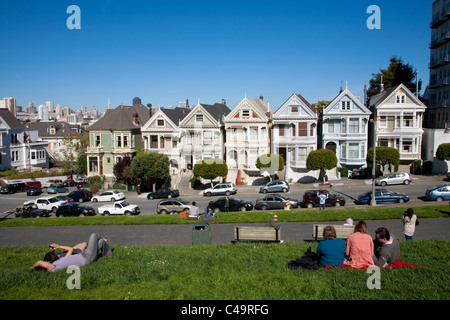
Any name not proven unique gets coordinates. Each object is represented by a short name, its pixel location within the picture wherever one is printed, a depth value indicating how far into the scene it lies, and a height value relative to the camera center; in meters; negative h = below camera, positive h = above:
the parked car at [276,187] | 43.28 -4.28
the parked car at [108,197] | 45.47 -5.37
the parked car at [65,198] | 42.19 -5.10
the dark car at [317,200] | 33.53 -4.48
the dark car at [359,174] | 48.25 -3.31
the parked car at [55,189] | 52.56 -5.16
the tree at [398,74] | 69.12 +12.62
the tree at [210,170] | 48.62 -2.61
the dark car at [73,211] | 35.66 -5.46
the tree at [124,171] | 52.88 -2.88
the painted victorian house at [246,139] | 52.41 +1.25
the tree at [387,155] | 45.38 -0.99
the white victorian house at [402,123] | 48.88 +2.96
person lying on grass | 11.82 -3.36
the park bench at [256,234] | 16.06 -3.49
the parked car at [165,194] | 45.72 -5.17
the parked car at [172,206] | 33.28 -4.81
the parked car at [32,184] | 56.38 -4.75
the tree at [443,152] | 44.75 -0.69
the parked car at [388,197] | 32.38 -4.14
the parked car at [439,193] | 32.08 -3.86
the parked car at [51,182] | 58.56 -4.74
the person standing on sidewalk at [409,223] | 16.30 -3.16
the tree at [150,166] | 50.03 -2.11
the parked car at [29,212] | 35.59 -5.60
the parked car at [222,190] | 44.15 -4.62
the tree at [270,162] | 49.22 -1.75
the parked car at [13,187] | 54.59 -5.08
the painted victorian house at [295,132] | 50.72 +2.04
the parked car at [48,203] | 39.99 -5.37
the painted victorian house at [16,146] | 67.38 +0.90
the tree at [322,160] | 45.78 -1.46
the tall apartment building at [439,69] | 51.58 +10.67
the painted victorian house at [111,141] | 58.50 +1.39
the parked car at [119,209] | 35.91 -5.40
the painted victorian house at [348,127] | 49.34 +2.48
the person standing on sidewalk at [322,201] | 30.56 -4.13
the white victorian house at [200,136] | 54.59 +1.76
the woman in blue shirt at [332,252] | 11.18 -2.96
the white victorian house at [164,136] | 56.16 +1.87
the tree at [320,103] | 83.38 +9.47
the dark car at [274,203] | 33.41 -4.65
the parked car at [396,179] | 41.66 -3.44
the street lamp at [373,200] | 31.92 -4.32
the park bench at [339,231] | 14.82 -3.18
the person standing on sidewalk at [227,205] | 33.41 -4.76
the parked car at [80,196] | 45.57 -5.26
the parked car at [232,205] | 33.88 -4.91
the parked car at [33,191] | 52.16 -5.27
